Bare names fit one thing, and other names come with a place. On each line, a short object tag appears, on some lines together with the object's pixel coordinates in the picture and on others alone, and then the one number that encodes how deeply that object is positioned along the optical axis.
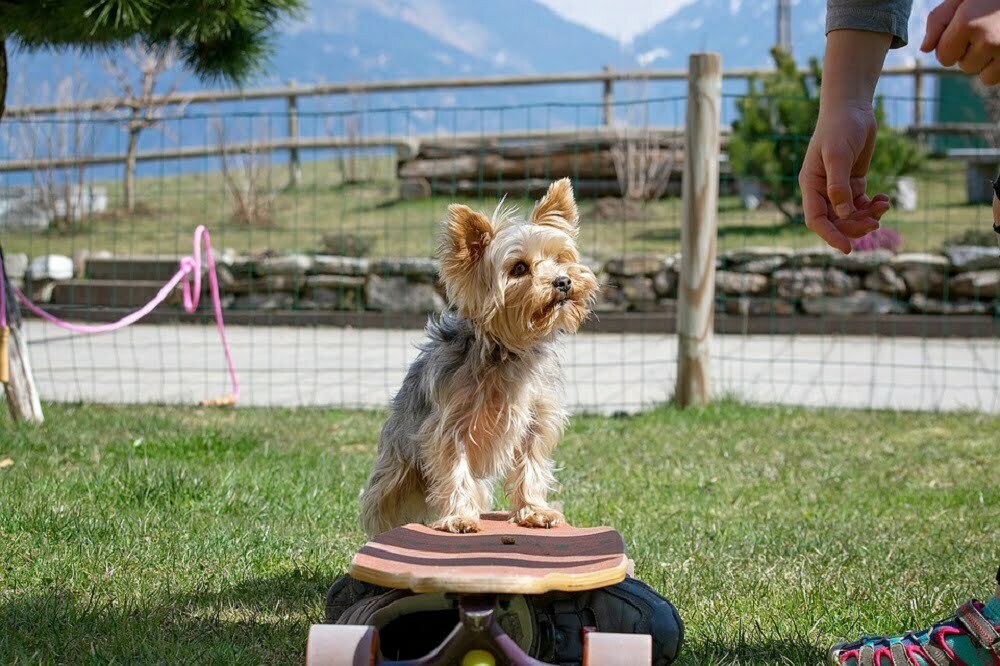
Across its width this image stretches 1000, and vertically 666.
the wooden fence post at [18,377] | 5.34
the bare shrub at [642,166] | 14.75
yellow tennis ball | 2.21
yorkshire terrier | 3.03
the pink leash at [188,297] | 5.66
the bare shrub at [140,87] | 14.95
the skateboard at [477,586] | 2.21
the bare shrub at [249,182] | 14.55
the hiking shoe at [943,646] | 2.54
